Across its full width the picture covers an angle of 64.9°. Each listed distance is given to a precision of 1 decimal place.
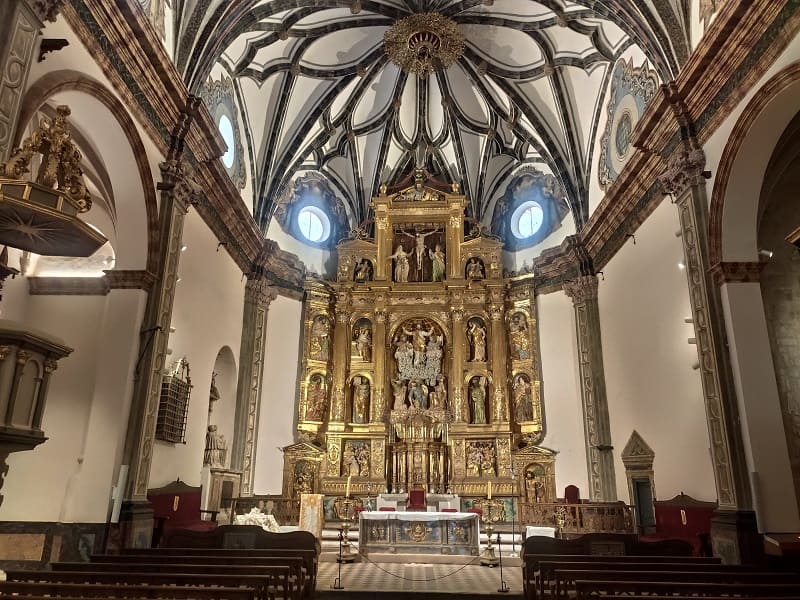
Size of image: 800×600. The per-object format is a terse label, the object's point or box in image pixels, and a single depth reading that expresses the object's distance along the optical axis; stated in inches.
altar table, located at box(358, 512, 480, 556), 518.3
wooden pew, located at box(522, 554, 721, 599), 303.0
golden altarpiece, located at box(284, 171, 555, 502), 711.7
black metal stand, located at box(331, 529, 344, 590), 357.9
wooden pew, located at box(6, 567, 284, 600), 213.9
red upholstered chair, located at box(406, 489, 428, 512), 585.3
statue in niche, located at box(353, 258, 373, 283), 808.7
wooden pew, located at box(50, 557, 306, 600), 239.5
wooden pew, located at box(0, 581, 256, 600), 184.5
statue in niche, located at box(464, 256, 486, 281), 798.5
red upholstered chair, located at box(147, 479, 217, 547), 455.5
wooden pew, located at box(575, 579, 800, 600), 216.7
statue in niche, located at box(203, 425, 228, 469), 610.4
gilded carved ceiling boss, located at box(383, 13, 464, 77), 636.1
